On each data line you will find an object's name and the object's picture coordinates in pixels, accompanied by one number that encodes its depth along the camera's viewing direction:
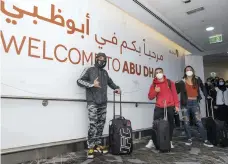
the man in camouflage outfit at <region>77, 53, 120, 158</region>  2.92
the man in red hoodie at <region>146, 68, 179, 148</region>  3.53
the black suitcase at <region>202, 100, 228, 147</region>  3.50
